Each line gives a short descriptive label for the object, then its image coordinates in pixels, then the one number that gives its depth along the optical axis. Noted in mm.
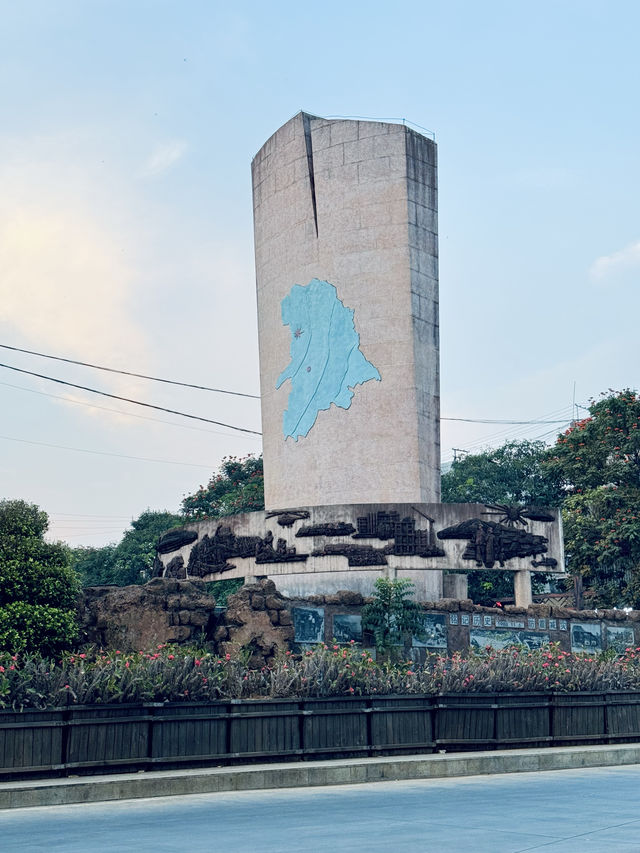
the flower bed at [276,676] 16750
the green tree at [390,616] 27812
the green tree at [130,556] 62562
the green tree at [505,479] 58969
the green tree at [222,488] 57156
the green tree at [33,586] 21844
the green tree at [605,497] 44469
